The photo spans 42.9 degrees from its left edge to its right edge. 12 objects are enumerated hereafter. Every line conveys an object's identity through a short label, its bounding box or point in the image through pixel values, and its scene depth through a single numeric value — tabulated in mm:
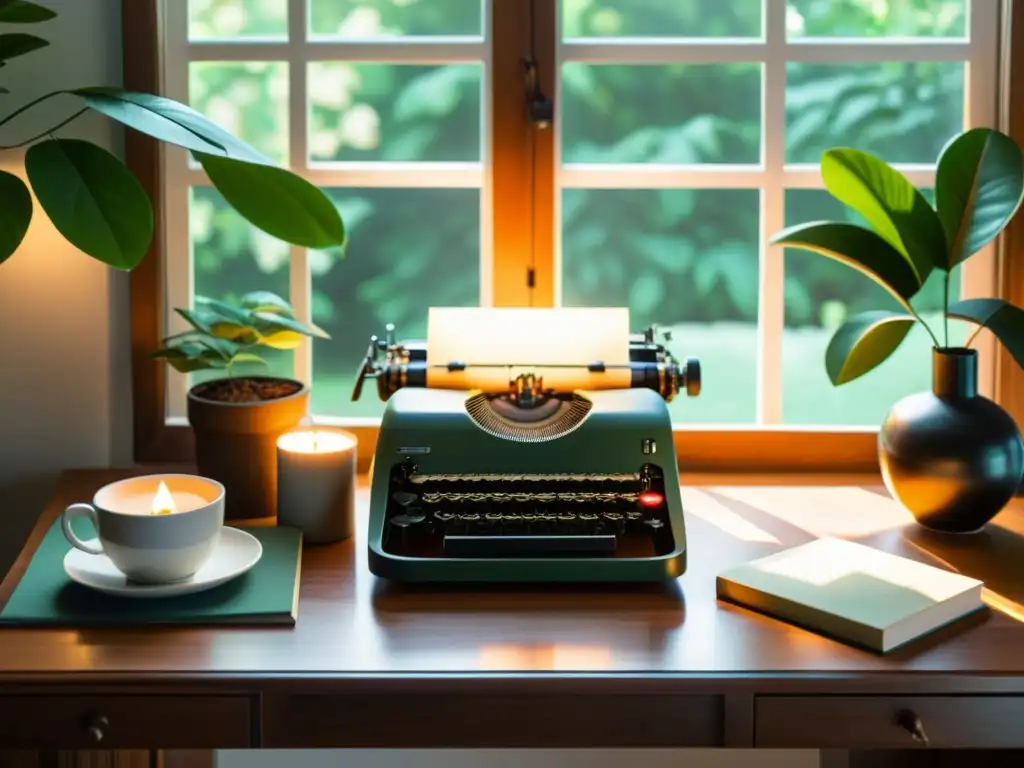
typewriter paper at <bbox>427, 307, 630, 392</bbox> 1670
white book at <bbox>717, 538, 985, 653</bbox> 1301
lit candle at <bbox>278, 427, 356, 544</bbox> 1598
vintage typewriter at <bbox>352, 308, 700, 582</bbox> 1439
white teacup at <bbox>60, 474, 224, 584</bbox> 1354
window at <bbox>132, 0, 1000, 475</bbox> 1966
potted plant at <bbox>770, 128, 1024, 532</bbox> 1617
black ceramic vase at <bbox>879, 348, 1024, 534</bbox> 1610
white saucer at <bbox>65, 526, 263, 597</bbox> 1372
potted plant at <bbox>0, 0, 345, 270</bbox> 1407
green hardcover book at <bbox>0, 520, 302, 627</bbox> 1342
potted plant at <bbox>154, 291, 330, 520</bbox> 1703
